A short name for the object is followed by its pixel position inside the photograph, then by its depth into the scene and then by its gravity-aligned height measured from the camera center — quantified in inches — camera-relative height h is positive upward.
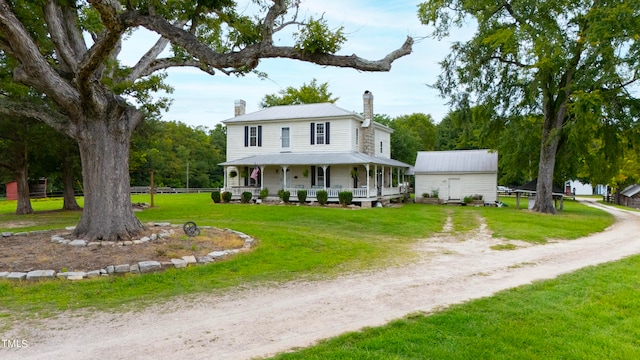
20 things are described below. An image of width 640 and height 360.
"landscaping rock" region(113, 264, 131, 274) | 297.0 -60.9
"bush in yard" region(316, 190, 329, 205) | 935.0 -23.9
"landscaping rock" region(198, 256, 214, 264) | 331.0 -60.9
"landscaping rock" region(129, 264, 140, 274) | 299.7 -61.6
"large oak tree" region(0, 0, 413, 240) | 300.0 +104.2
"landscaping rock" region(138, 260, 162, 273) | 302.4 -60.2
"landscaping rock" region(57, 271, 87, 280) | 282.1 -62.2
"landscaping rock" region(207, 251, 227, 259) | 347.3 -59.2
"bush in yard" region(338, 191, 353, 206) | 915.4 -25.8
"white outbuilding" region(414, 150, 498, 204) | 1094.4 +28.1
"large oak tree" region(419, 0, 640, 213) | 722.2 +244.4
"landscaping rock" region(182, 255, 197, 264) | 326.8 -59.5
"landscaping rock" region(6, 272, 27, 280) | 276.3 -61.3
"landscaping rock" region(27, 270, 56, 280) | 277.9 -60.9
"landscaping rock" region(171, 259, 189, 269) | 316.2 -60.8
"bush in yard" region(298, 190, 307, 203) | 956.6 -21.8
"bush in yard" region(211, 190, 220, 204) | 1025.5 -27.5
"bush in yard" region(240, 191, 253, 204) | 1002.1 -27.2
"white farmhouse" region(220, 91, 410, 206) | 999.6 +91.9
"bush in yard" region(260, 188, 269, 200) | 999.6 -19.8
